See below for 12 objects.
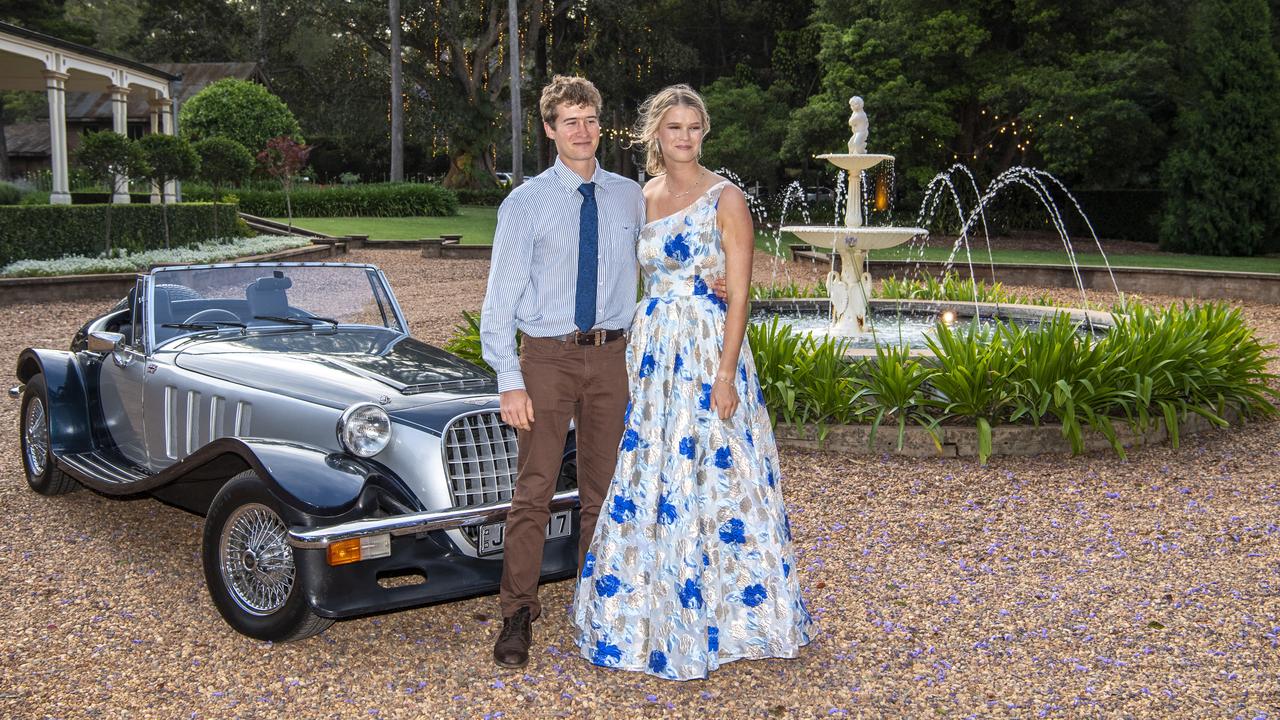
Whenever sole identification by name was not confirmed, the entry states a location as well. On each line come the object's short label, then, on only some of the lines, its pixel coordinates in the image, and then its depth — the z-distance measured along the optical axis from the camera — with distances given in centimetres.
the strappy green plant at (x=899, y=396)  687
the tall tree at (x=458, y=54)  4106
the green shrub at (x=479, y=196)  4209
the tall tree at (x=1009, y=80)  2577
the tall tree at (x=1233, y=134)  2417
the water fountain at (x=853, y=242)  1023
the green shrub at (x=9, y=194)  2241
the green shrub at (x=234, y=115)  3412
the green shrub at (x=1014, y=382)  684
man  360
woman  364
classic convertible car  374
